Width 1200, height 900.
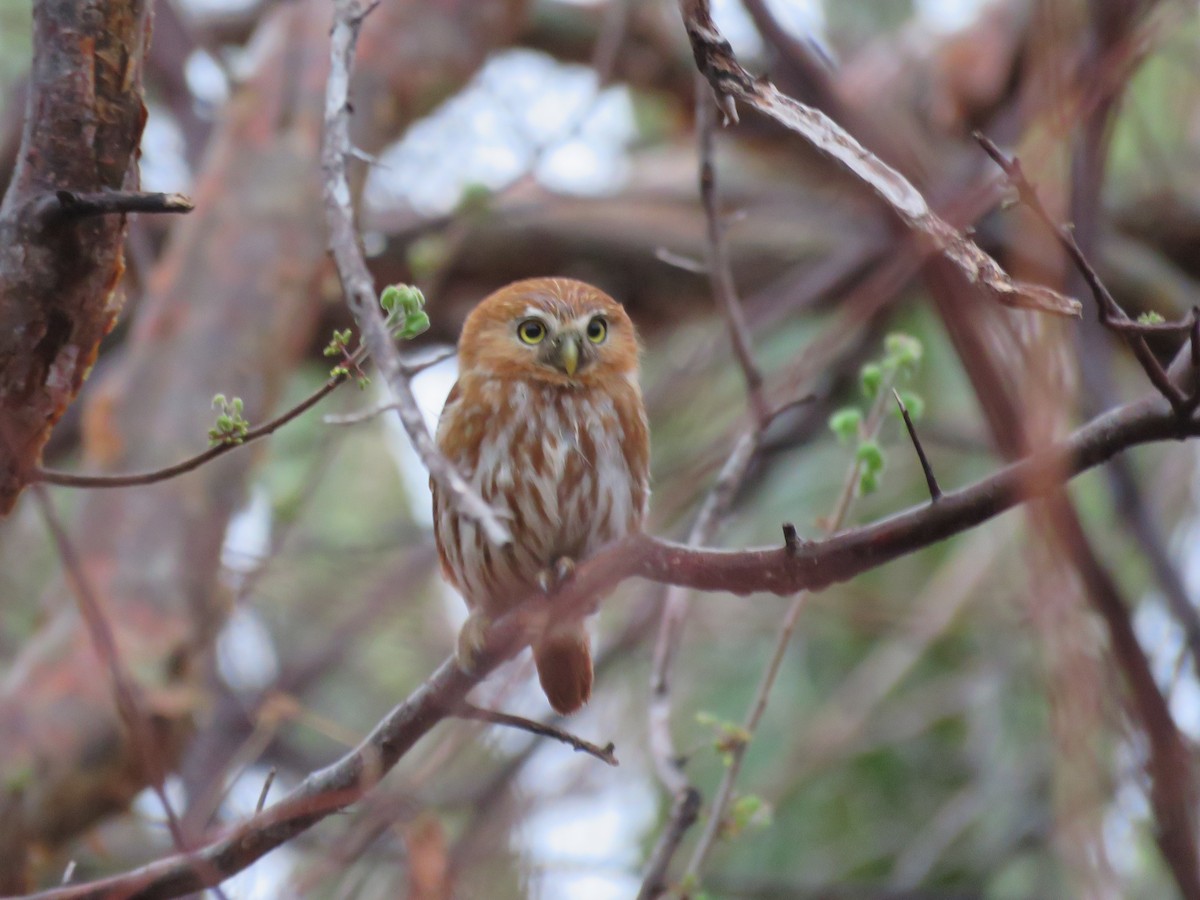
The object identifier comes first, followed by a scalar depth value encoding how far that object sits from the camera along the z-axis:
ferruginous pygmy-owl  7.45
